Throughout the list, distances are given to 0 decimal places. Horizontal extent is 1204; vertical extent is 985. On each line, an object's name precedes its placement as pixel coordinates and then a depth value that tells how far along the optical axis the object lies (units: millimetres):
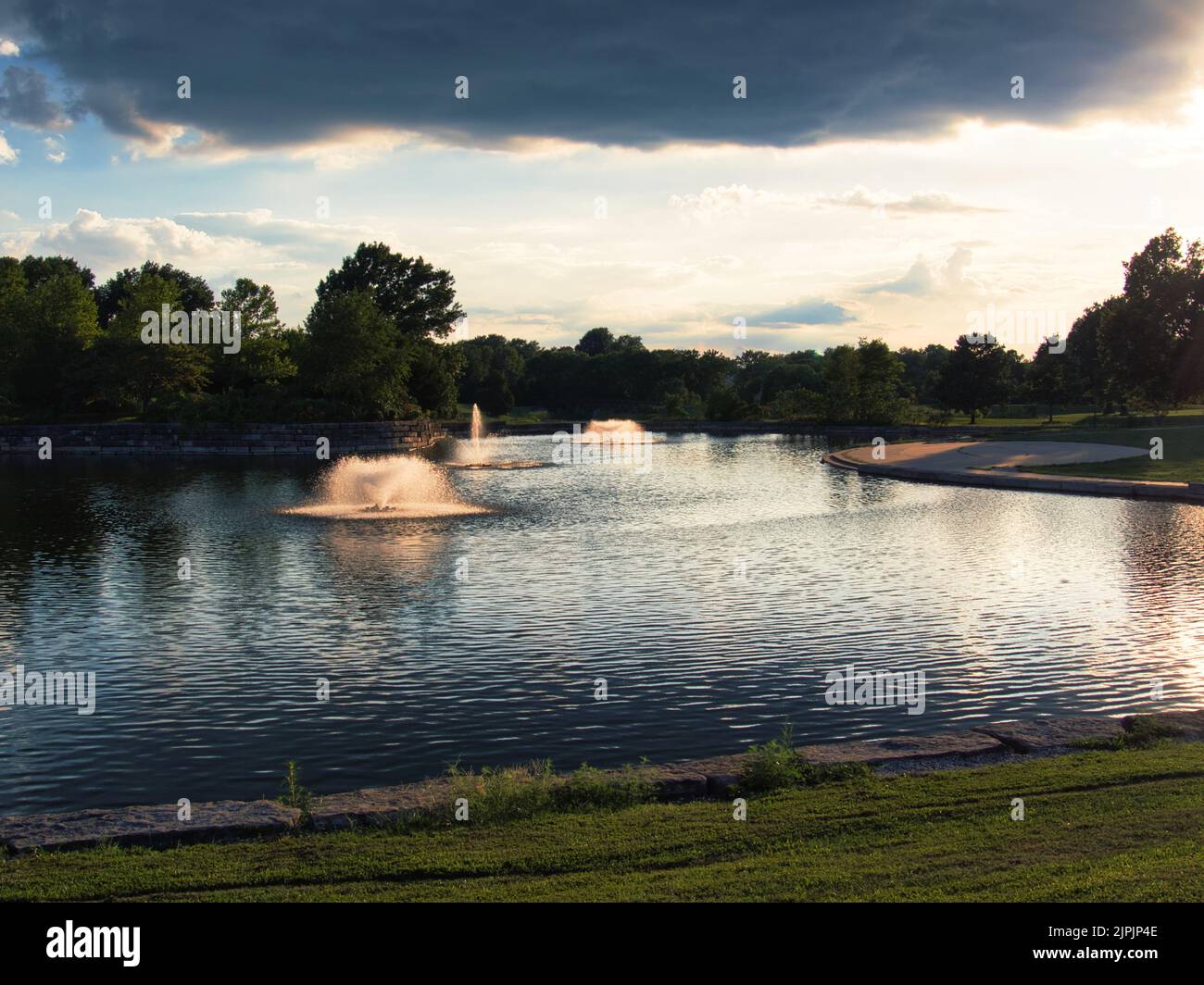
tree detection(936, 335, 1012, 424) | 97750
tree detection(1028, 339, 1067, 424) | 105750
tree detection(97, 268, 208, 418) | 81062
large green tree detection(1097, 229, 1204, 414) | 69375
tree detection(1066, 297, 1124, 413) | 116312
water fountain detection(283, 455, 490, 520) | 37688
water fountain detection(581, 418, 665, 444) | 100125
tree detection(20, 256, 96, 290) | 128875
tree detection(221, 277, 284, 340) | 100194
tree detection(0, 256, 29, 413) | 87188
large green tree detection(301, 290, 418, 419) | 84188
